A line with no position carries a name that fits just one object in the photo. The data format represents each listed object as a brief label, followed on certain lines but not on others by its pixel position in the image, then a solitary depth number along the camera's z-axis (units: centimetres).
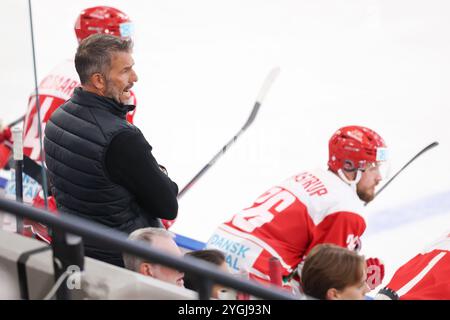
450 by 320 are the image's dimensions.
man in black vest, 497
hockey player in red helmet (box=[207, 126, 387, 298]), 594
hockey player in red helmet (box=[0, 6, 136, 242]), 568
